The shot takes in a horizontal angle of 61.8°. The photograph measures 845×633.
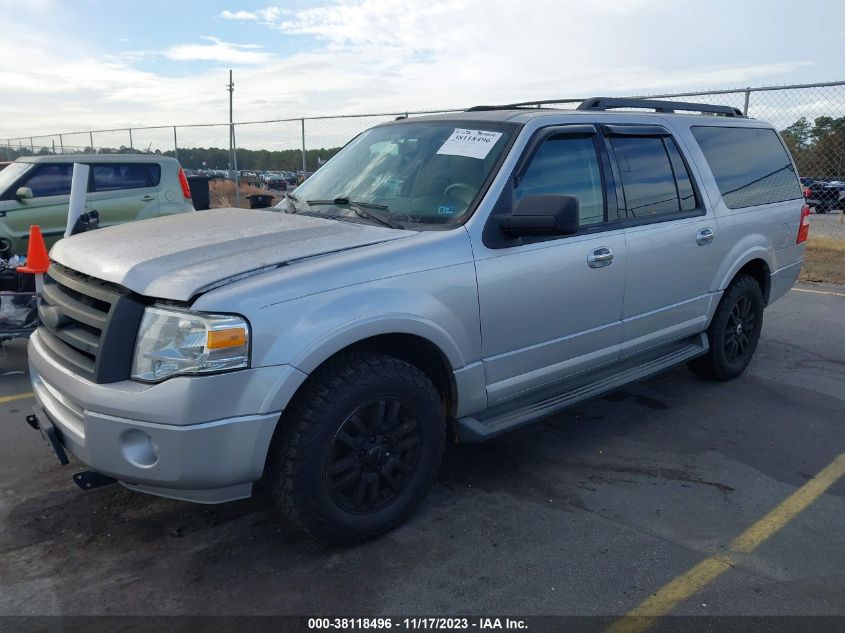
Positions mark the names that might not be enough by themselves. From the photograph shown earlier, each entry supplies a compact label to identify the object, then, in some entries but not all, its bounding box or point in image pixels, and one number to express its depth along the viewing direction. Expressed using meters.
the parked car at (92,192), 8.95
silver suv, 2.66
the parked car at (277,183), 16.40
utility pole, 16.53
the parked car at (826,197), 13.33
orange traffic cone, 5.33
